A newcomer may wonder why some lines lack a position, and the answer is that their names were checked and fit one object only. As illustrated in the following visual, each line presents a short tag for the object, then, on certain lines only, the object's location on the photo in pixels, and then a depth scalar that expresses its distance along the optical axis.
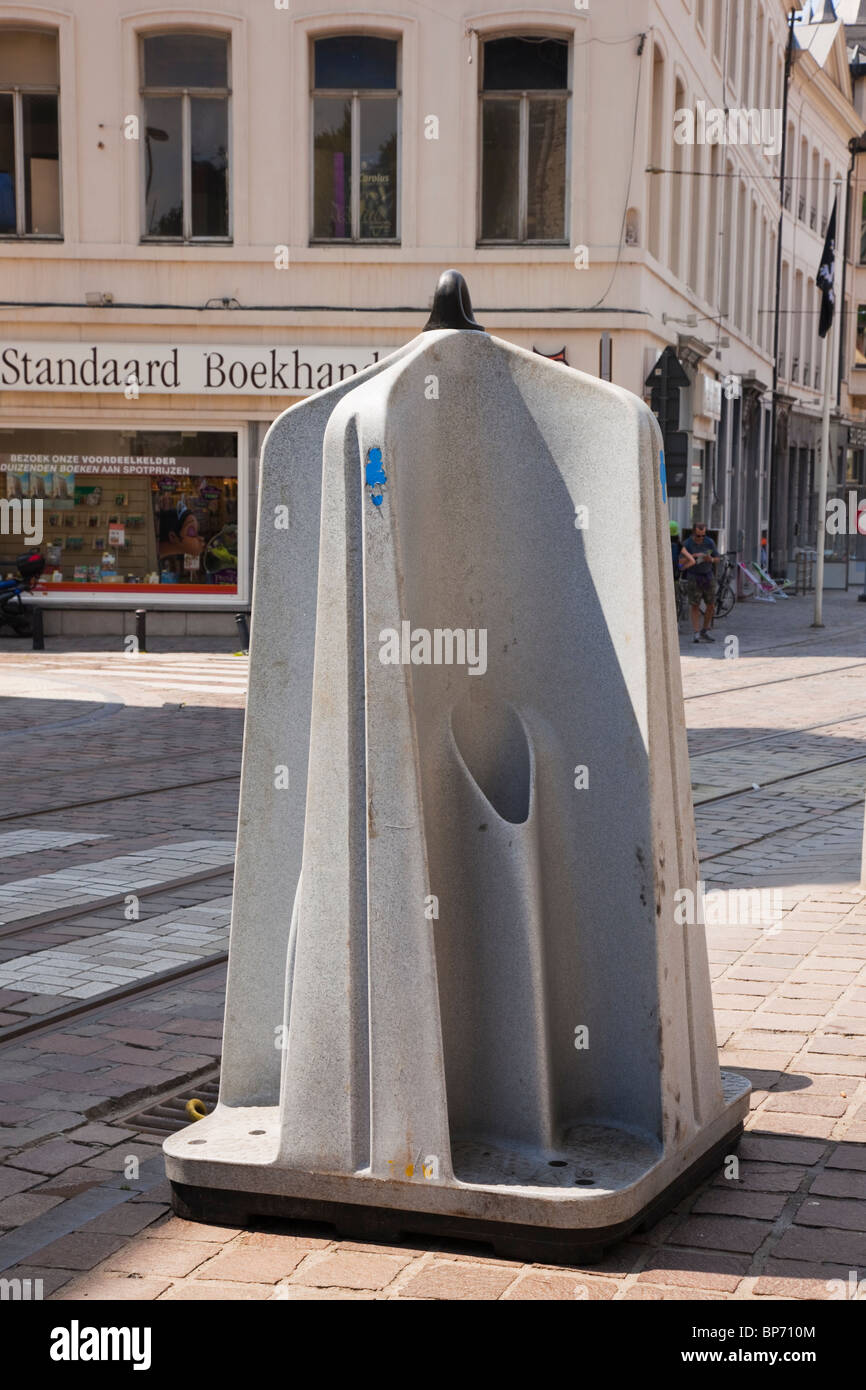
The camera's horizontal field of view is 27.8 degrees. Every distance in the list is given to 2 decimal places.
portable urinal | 3.62
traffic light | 18.86
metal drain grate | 4.57
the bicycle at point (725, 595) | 27.47
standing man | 23.98
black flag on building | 29.38
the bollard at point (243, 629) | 19.92
